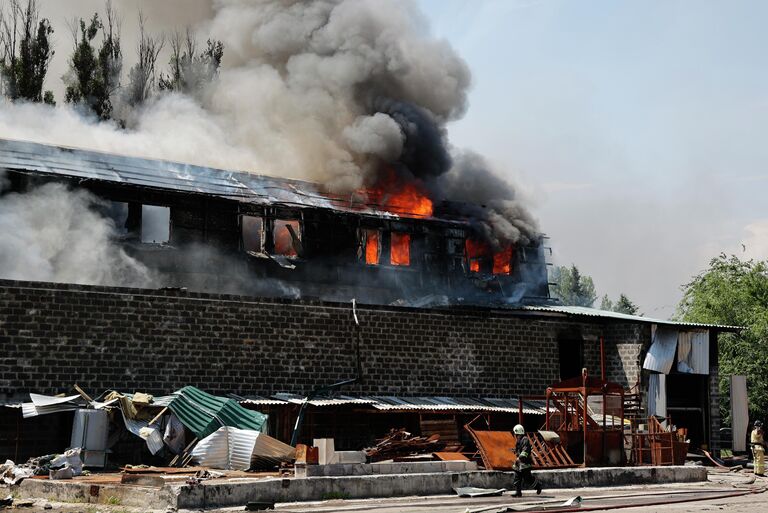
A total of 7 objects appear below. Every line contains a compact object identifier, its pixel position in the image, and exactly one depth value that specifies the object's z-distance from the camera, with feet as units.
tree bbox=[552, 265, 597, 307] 328.49
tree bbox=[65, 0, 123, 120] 172.45
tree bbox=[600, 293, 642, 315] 299.99
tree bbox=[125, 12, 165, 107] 183.52
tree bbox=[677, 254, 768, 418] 146.92
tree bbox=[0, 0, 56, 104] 162.71
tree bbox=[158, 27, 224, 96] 186.60
